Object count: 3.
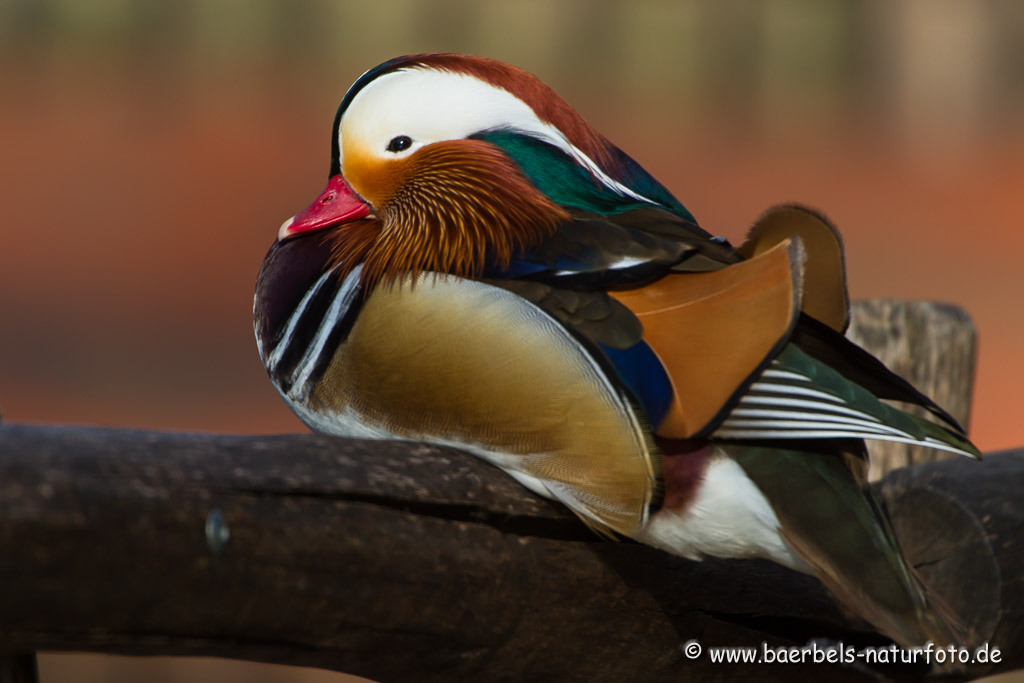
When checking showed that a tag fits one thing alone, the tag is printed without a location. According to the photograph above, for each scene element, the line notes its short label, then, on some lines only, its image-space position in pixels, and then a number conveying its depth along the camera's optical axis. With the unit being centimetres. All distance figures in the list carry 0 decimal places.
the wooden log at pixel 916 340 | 587
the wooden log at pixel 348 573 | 548
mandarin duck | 554
